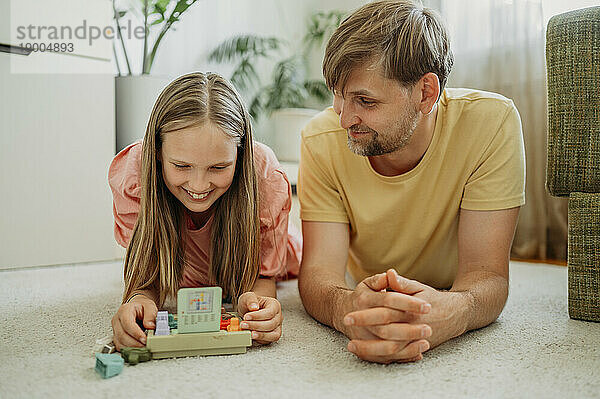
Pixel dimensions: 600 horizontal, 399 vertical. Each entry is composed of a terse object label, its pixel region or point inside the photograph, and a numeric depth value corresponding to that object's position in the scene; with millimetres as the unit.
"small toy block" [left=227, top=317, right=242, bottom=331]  869
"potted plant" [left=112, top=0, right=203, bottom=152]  1983
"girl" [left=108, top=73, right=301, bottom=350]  995
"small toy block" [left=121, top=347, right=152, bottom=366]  804
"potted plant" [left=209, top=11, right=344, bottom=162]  2490
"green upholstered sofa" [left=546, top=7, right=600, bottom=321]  1024
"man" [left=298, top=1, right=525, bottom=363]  982
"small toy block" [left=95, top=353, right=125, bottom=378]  749
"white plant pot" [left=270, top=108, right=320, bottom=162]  2467
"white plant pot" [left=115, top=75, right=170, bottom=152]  1981
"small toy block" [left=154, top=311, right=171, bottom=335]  843
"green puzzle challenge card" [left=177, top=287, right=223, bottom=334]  833
